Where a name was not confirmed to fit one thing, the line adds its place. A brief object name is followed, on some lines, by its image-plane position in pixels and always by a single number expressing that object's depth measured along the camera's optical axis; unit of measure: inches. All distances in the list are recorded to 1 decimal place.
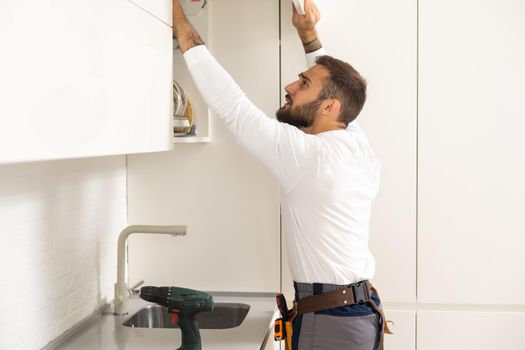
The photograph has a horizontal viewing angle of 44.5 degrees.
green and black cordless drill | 70.9
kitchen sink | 93.4
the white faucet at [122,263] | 87.6
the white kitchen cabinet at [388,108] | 94.6
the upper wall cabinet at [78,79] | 43.9
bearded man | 76.1
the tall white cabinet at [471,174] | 93.4
